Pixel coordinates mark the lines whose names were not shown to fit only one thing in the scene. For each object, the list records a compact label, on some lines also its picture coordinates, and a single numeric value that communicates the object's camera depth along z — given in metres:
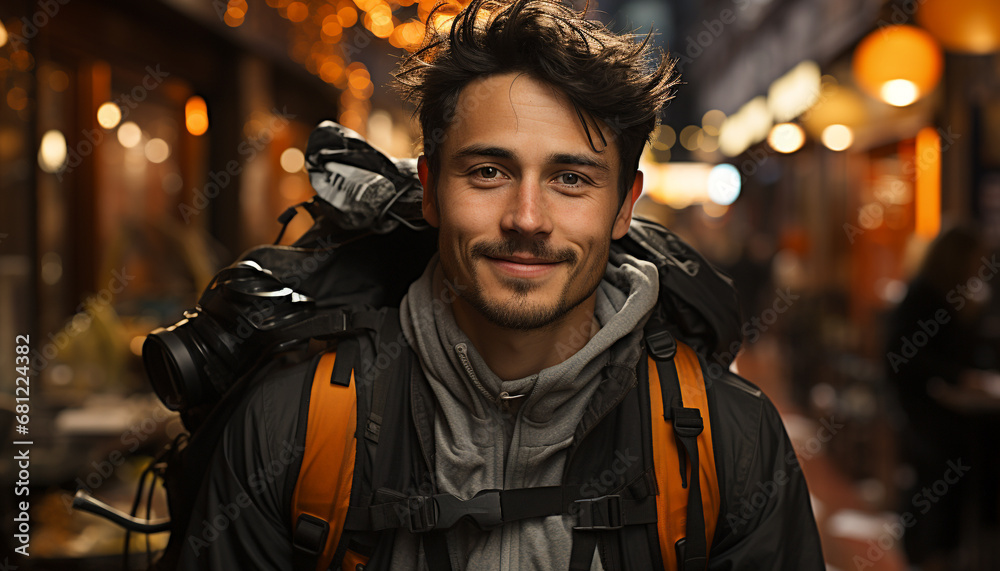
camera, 1.55
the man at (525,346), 1.52
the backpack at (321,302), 1.55
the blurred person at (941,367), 2.84
